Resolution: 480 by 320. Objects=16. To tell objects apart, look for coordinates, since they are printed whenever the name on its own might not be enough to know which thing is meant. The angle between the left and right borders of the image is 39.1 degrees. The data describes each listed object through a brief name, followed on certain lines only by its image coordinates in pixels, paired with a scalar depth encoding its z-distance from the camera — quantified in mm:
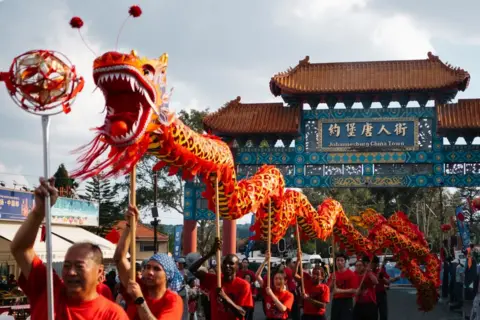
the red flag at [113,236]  10966
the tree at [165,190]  32250
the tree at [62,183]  20603
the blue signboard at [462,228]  17008
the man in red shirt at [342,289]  8289
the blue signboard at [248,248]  24009
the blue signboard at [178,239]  21766
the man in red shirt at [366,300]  8586
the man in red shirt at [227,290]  5535
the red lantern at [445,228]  19016
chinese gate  19094
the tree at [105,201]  37956
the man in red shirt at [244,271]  9841
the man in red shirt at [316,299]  7484
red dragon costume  4254
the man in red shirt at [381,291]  9630
